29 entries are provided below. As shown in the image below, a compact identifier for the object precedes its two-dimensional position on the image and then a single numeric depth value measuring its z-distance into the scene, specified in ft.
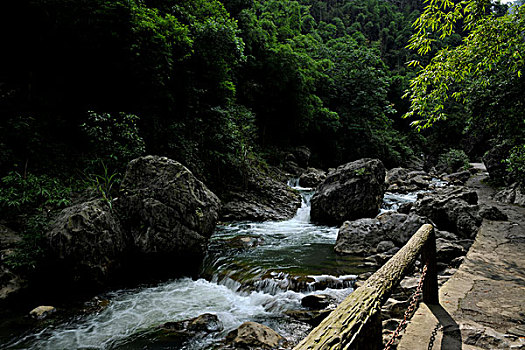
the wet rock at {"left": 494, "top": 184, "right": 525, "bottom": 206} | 31.76
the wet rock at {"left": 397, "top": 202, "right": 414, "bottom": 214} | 29.73
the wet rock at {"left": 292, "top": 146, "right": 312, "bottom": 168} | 59.98
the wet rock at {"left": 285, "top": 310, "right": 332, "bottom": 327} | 13.29
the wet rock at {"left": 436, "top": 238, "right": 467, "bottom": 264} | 17.08
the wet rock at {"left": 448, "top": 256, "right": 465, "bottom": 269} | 16.04
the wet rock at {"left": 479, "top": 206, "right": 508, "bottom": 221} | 24.48
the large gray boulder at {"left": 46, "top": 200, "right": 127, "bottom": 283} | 15.49
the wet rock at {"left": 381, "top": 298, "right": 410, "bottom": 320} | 12.08
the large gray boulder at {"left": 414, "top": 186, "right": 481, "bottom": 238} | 21.95
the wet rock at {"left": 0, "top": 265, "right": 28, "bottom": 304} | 14.62
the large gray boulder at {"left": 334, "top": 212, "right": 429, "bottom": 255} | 20.68
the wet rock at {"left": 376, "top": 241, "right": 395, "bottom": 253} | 20.40
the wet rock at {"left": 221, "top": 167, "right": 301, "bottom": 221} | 33.35
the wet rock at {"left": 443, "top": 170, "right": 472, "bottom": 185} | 56.42
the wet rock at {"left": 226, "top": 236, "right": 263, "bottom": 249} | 23.32
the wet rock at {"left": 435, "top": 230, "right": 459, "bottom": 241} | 21.07
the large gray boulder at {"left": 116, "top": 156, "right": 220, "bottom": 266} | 17.94
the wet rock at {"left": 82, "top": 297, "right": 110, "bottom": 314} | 14.90
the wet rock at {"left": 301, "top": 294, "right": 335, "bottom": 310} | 14.40
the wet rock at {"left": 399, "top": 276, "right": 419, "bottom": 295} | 13.97
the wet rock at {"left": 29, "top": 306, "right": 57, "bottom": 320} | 14.03
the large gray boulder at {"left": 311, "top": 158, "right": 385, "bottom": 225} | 30.45
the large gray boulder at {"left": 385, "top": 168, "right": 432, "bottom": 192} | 50.16
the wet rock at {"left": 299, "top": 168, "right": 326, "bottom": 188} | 48.28
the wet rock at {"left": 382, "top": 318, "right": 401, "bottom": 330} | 11.10
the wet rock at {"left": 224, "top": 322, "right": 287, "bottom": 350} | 11.41
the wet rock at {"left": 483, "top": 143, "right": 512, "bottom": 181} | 41.46
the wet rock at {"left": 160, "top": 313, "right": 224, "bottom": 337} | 13.04
